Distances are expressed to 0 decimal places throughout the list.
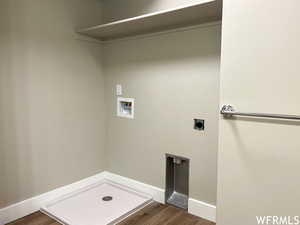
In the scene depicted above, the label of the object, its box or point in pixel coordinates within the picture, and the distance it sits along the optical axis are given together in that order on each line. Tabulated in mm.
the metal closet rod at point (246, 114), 1258
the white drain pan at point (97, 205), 2039
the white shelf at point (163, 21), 1696
